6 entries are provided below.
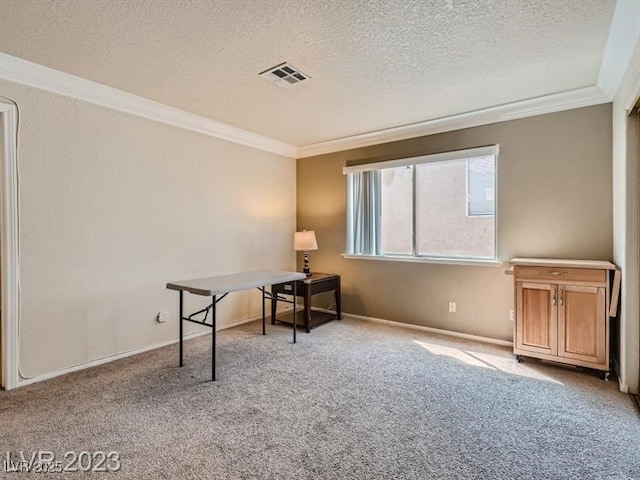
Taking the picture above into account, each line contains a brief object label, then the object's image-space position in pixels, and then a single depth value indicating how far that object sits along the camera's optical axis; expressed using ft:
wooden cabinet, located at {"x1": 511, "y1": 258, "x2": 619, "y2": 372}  8.69
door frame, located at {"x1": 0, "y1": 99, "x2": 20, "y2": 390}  8.18
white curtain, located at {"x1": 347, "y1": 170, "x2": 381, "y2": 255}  14.73
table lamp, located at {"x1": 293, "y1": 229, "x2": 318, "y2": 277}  14.47
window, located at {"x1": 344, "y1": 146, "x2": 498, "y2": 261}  12.24
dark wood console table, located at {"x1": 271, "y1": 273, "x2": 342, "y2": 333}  13.08
